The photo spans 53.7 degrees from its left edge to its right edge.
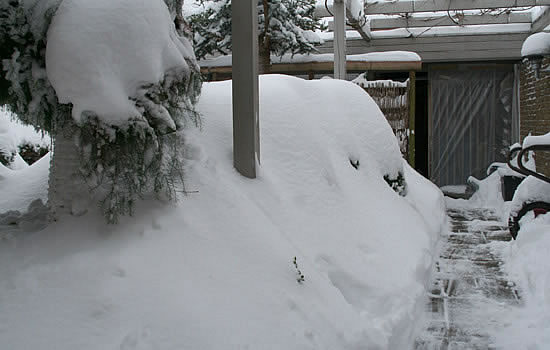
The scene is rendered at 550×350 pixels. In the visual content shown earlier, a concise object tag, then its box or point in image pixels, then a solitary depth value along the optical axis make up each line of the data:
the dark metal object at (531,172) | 4.46
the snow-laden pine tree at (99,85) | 2.27
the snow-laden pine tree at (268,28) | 8.99
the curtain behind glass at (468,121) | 10.75
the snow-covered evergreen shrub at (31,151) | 5.34
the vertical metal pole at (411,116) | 8.97
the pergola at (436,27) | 8.44
